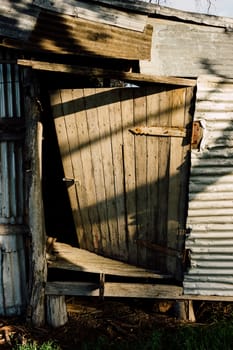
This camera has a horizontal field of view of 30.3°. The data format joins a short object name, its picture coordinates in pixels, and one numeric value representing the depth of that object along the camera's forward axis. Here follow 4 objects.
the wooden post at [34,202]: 4.97
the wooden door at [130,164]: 4.86
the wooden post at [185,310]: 5.22
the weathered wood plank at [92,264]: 5.19
